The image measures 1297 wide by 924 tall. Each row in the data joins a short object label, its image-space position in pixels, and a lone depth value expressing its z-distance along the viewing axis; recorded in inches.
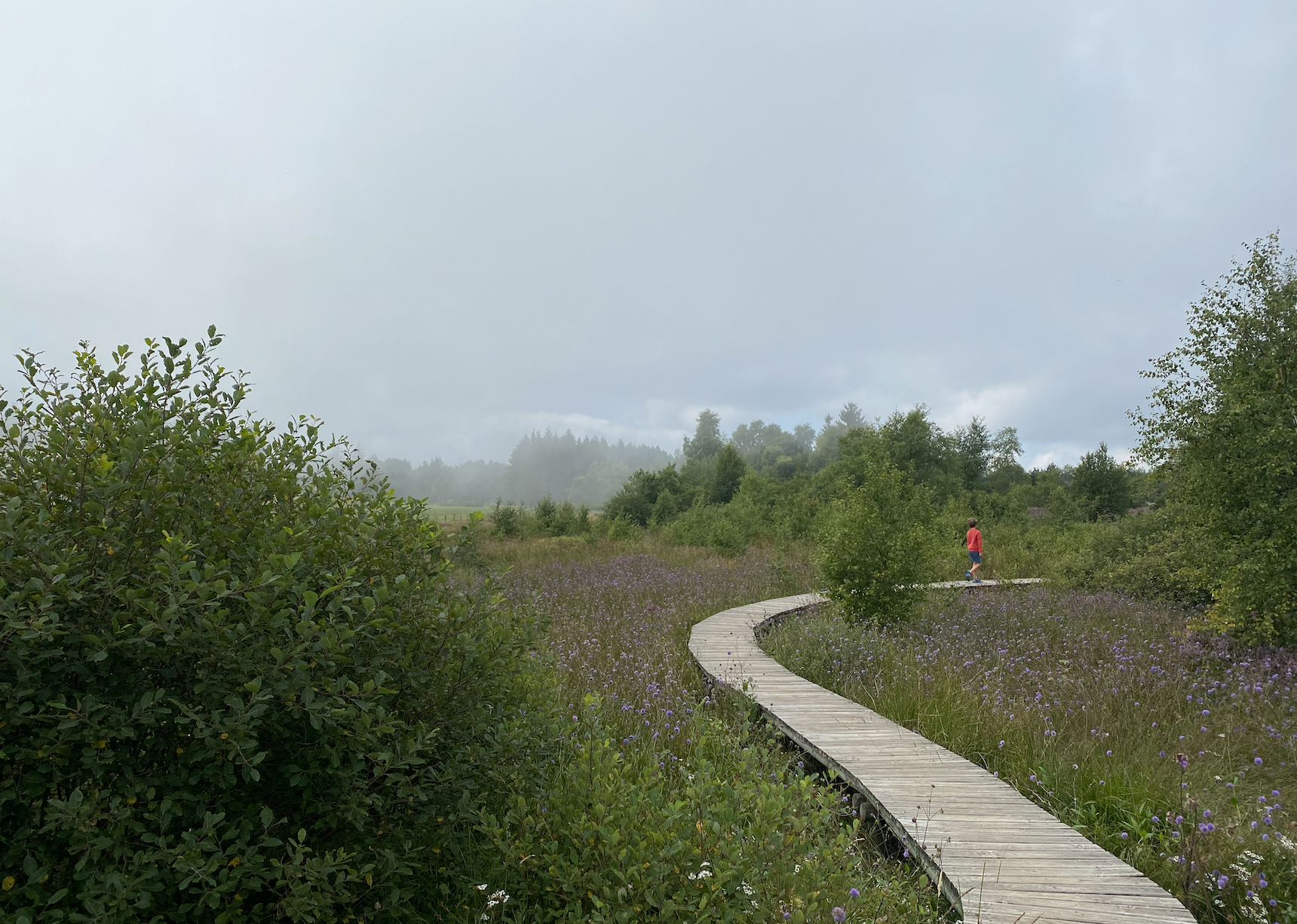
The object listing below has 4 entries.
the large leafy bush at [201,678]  67.5
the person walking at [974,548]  582.9
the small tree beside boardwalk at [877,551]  325.7
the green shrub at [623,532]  897.3
